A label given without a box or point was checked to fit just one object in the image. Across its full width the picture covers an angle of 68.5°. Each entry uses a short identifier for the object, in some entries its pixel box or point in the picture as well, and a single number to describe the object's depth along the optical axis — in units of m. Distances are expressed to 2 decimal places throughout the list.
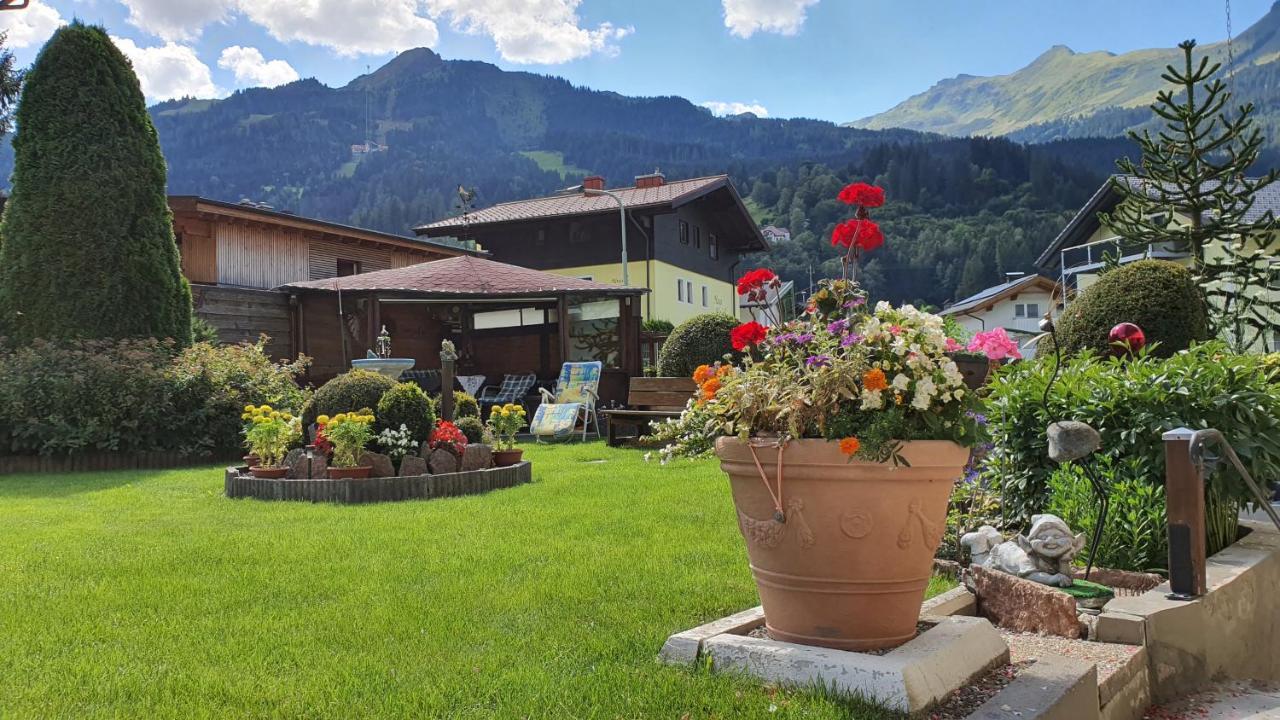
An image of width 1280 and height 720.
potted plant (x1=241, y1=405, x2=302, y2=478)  8.47
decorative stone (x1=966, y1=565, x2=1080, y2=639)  3.55
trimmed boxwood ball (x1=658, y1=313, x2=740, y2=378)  13.67
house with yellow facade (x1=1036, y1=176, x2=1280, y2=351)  28.19
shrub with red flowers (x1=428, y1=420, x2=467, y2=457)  8.39
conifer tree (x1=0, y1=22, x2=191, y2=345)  12.43
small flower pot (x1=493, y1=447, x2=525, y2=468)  8.89
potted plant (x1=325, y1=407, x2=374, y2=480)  7.66
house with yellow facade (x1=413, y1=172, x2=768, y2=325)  31.09
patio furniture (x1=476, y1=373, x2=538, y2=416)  17.72
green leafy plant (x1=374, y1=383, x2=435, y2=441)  8.24
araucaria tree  10.91
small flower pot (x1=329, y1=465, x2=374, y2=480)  7.64
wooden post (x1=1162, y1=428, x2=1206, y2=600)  3.57
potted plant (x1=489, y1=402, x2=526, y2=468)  9.26
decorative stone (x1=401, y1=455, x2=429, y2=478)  7.82
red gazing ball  6.49
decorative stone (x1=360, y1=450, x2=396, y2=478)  7.81
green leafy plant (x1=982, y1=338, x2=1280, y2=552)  4.69
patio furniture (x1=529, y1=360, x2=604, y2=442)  13.65
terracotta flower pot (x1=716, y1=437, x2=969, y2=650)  2.74
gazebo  17.45
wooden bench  12.57
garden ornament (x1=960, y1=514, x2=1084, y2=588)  3.94
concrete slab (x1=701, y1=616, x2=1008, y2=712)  2.59
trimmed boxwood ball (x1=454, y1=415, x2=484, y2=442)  9.18
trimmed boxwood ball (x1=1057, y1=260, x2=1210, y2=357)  8.29
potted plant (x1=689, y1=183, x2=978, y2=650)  2.75
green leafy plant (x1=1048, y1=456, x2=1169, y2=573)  4.38
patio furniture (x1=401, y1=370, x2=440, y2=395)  16.98
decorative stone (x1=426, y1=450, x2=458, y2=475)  8.08
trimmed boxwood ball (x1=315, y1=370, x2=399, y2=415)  8.60
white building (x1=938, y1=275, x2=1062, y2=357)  45.75
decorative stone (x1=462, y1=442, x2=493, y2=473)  8.30
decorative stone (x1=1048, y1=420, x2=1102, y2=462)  3.83
